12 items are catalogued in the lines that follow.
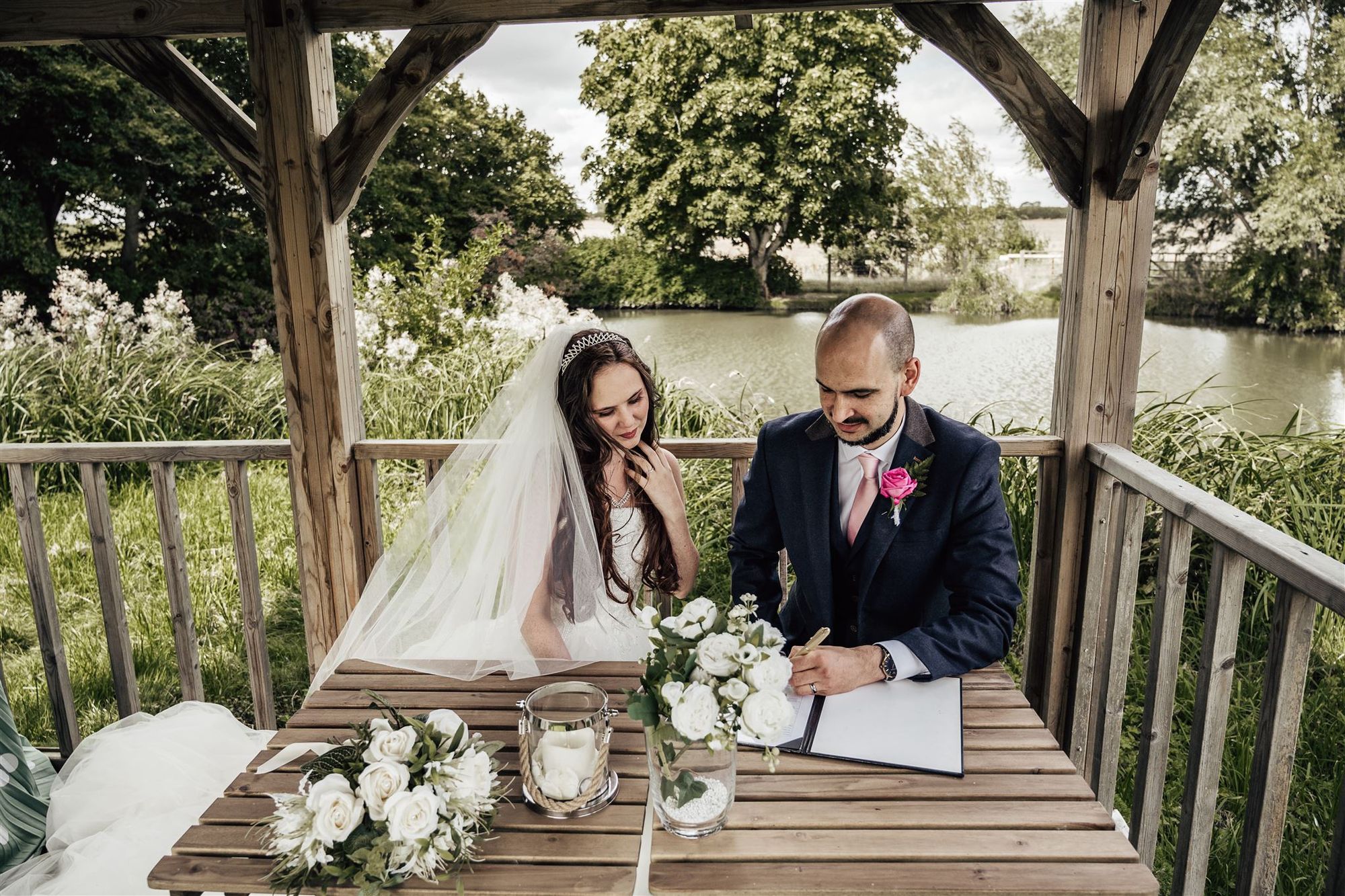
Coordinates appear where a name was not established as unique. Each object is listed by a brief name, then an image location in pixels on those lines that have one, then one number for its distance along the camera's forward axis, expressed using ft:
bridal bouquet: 3.41
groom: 5.77
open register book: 4.45
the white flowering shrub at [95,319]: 19.29
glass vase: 3.67
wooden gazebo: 7.34
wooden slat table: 3.60
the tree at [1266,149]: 26.99
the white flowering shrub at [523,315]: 16.19
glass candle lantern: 3.91
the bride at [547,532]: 6.48
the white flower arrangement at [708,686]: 3.48
